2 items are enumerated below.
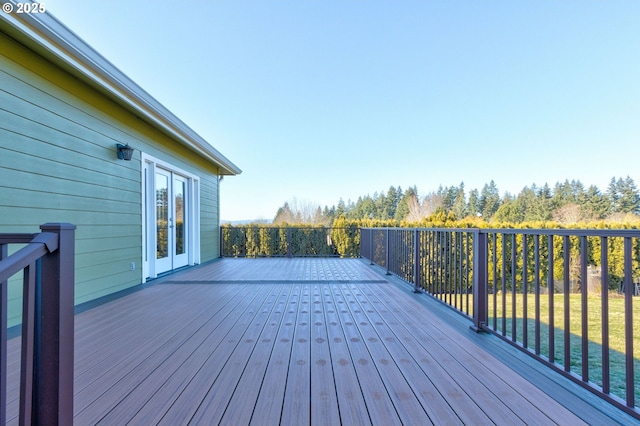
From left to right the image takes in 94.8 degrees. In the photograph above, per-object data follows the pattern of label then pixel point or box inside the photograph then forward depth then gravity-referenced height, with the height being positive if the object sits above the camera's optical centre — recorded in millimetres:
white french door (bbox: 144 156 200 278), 4773 -21
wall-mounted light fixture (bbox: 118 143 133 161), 4016 +906
